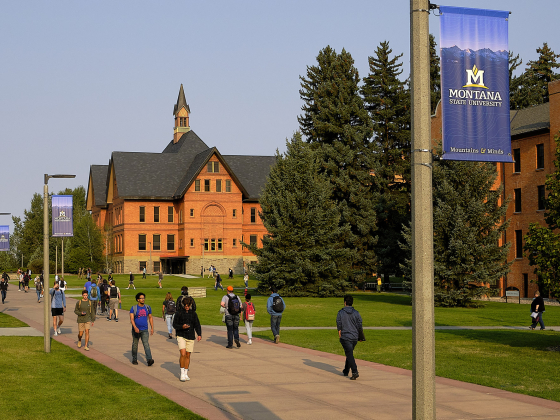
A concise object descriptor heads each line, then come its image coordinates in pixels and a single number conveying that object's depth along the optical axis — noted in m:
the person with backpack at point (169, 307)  25.31
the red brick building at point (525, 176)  54.69
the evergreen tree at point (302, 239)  54.47
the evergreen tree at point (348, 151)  64.75
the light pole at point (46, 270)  21.67
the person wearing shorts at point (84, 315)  22.20
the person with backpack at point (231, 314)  22.72
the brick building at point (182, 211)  94.81
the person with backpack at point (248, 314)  23.89
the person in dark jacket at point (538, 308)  29.36
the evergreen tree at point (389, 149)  65.81
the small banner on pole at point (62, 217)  25.86
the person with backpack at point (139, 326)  18.75
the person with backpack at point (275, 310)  23.78
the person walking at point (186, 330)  15.91
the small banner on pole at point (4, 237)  44.34
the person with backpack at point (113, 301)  34.19
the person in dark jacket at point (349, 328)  16.20
